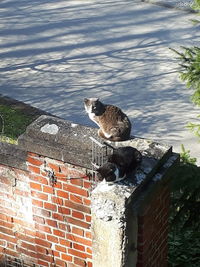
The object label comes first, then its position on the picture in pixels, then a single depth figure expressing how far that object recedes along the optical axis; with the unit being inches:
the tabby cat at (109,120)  158.4
